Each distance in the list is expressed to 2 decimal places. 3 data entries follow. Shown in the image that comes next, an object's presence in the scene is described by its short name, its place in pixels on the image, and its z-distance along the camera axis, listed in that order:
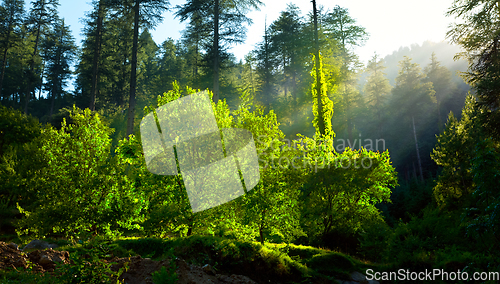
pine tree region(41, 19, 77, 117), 41.47
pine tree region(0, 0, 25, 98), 31.72
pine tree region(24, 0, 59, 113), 33.91
